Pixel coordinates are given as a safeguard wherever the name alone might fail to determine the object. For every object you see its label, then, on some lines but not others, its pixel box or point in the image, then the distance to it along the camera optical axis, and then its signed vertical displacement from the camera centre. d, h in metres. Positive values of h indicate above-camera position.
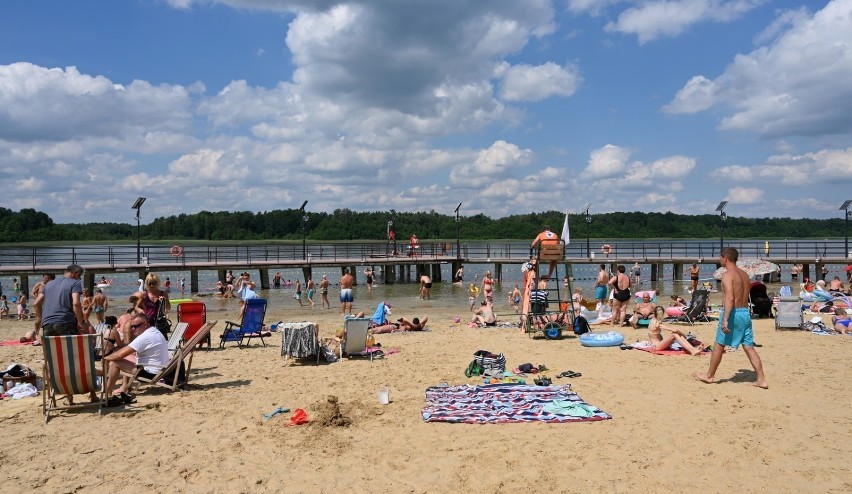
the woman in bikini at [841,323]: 10.60 -1.74
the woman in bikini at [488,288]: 15.77 -1.53
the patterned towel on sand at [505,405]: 5.60 -1.76
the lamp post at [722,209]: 31.71 +1.03
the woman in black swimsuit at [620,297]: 12.16 -1.37
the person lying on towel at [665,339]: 8.68 -1.65
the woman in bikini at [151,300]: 8.48 -0.92
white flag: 10.59 -0.07
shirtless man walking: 6.53 -0.99
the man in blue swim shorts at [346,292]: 16.44 -1.63
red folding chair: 9.90 -1.33
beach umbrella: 16.16 -1.08
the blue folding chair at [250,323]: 10.39 -1.55
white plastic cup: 6.29 -1.74
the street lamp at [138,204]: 27.14 +1.47
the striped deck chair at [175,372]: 6.66 -1.56
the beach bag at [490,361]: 7.60 -1.66
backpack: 11.05 -1.78
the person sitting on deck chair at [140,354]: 6.32 -1.30
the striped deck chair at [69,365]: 5.60 -1.21
